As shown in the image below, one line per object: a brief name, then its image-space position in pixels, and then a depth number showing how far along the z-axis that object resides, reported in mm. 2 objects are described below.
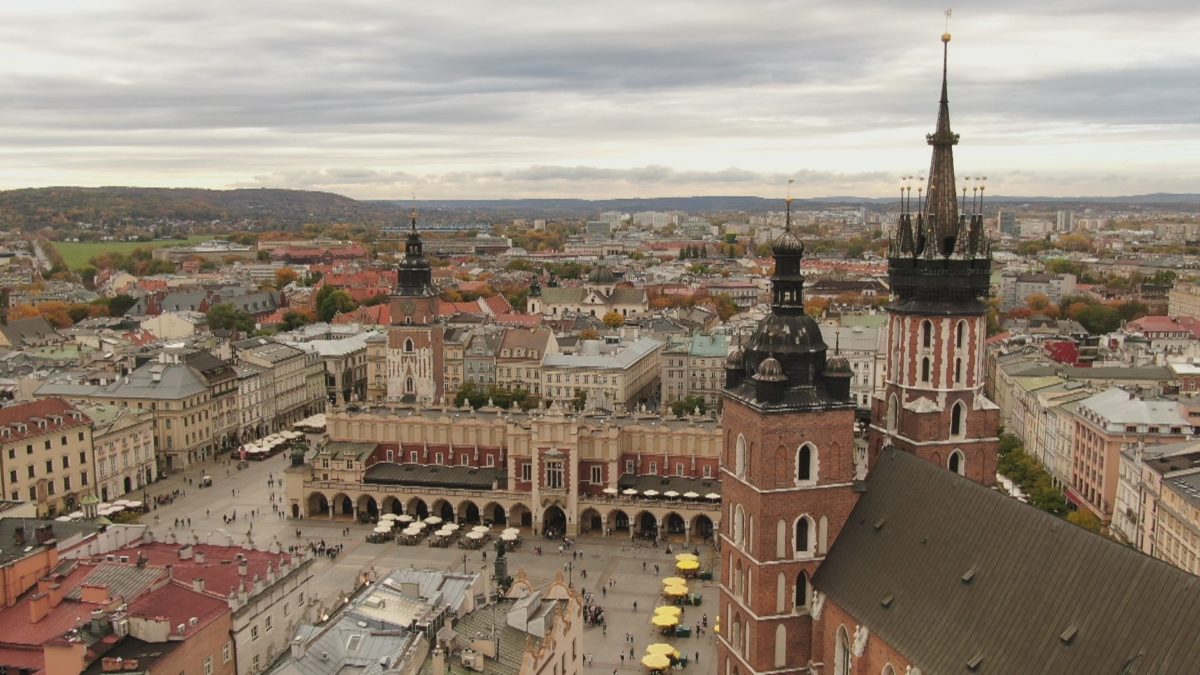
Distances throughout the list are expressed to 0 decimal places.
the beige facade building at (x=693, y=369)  152000
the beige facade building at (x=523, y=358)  149750
